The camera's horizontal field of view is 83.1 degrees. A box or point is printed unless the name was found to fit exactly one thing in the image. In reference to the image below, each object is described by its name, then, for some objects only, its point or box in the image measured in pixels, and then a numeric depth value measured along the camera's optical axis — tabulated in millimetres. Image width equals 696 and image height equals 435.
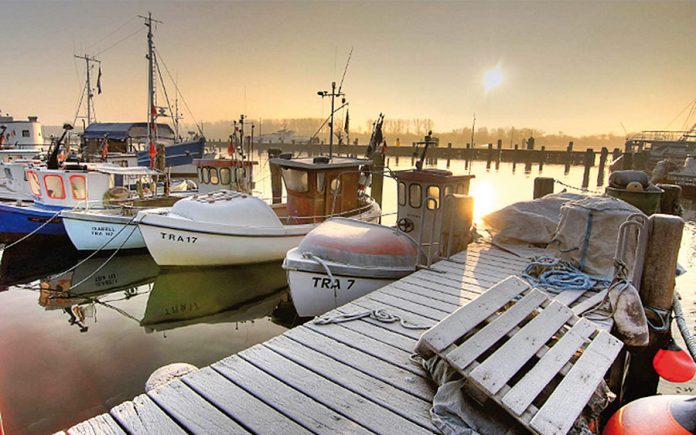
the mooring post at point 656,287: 4805
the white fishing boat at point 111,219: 12414
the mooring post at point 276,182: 15734
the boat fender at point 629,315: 4383
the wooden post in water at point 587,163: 37906
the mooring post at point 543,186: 10969
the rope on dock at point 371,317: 4620
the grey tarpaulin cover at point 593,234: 5820
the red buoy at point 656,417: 2766
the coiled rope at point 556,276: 5543
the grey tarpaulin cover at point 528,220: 7676
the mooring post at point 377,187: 17225
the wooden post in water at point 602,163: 37928
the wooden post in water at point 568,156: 50531
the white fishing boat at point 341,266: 6793
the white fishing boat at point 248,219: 11000
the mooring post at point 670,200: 9562
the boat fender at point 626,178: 8523
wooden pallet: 2838
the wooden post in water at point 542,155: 57969
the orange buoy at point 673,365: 4812
